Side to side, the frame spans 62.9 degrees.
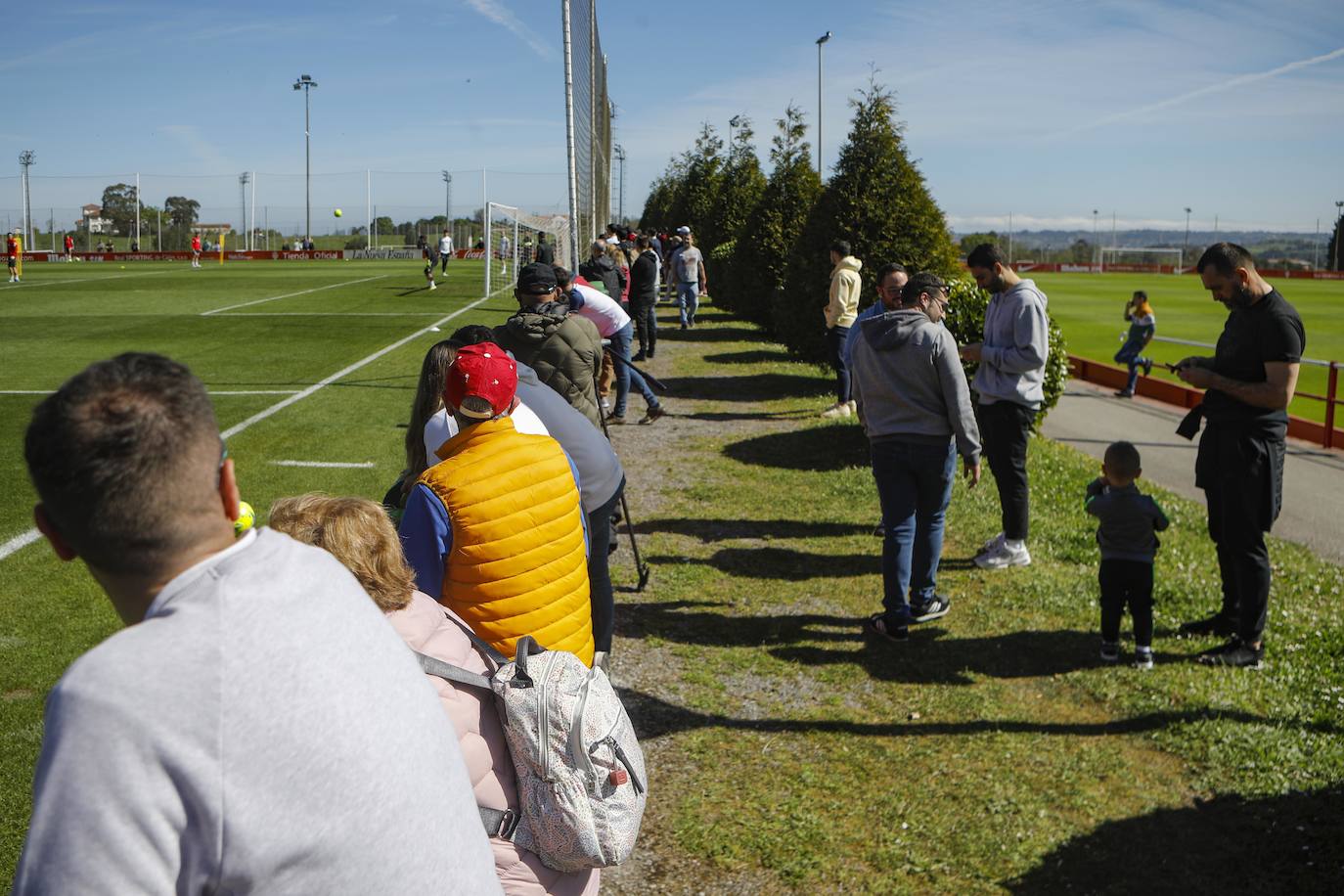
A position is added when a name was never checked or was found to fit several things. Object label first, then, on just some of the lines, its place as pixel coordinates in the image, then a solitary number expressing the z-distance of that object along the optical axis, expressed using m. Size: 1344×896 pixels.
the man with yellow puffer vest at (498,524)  3.17
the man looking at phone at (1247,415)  5.54
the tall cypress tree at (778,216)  21.14
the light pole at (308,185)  65.69
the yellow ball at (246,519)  2.54
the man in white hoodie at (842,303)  11.71
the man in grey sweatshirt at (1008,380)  6.95
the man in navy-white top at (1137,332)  19.16
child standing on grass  5.64
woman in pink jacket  2.30
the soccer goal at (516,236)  32.59
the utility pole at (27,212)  64.06
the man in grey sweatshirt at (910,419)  6.02
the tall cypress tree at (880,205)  12.42
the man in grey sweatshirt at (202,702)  1.18
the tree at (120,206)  66.50
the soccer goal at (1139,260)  91.88
